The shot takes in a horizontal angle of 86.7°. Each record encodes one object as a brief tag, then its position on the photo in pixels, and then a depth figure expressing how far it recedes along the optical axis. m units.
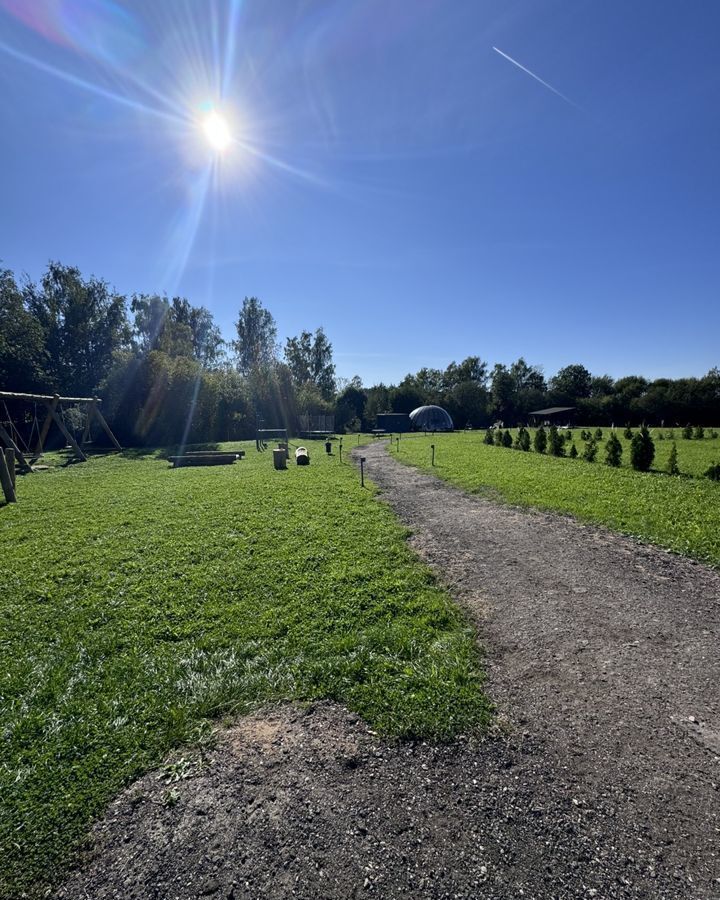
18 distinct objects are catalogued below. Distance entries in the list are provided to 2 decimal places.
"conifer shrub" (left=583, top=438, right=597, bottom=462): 18.25
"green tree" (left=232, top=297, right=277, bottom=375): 56.25
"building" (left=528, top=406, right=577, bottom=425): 64.19
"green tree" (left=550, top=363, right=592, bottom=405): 73.75
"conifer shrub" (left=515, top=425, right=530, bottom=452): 24.80
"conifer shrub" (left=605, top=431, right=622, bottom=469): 16.62
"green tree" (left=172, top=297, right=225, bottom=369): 53.50
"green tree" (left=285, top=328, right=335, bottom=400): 63.66
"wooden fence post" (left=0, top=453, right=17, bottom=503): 10.16
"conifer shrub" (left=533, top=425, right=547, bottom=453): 22.95
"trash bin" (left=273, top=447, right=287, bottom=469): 16.39
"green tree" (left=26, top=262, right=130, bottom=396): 38.50
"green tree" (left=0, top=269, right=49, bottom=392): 27.42
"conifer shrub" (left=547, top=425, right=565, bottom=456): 21.31
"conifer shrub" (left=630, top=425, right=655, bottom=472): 15.11
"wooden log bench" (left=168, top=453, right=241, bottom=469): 17.92
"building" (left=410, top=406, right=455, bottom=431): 57.72
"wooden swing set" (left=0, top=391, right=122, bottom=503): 13.88
